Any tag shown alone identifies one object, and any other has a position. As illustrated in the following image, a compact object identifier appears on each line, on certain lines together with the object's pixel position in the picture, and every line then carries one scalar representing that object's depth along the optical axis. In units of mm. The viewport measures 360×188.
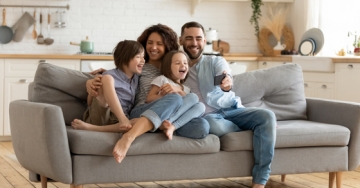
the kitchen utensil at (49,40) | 6742
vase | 7082
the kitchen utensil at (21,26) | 6691
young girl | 3535
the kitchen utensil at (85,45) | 6598
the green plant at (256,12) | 7160
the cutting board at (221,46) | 7180
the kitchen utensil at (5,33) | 6633
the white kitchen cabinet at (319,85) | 5891
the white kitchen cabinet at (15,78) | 6191
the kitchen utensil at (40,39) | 6738
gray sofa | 3312
